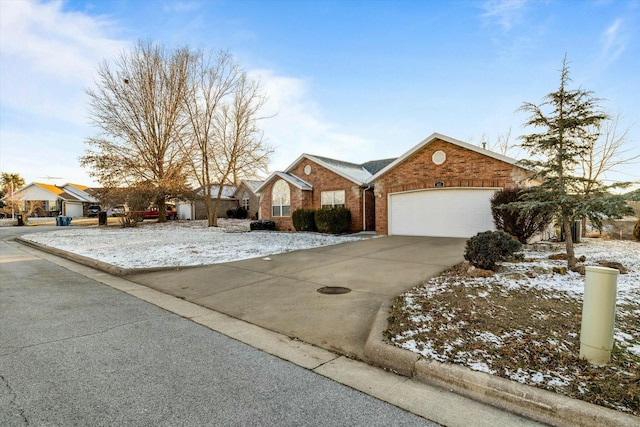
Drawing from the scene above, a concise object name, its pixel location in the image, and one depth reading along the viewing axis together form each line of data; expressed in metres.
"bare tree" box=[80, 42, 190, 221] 23.09
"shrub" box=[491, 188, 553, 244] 10.79
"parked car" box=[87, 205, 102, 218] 44.59
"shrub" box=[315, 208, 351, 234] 16.95
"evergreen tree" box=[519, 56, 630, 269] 6.35
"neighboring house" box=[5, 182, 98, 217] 44.16
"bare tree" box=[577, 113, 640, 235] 18.69
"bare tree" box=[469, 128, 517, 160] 29.90
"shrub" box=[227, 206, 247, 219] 36.00
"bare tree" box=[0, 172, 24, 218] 49.64
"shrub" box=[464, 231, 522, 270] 6.60
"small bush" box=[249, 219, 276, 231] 20.03
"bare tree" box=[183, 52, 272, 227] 23.50
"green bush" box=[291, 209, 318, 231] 18.31
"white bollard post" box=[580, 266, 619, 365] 2.86
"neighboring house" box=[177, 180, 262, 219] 36.00
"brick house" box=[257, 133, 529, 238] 13.00
